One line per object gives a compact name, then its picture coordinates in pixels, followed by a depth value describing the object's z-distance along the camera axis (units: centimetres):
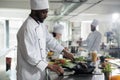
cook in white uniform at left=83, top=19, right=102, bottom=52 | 509
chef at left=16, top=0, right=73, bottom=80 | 194
